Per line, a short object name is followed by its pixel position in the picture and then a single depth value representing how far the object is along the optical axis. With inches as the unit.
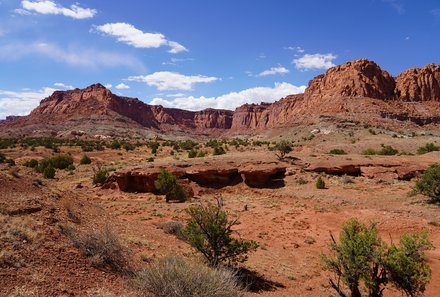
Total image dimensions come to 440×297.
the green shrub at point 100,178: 1198.3
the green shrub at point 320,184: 985.5
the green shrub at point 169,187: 967.0
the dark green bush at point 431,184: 759.7
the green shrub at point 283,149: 1266.0
